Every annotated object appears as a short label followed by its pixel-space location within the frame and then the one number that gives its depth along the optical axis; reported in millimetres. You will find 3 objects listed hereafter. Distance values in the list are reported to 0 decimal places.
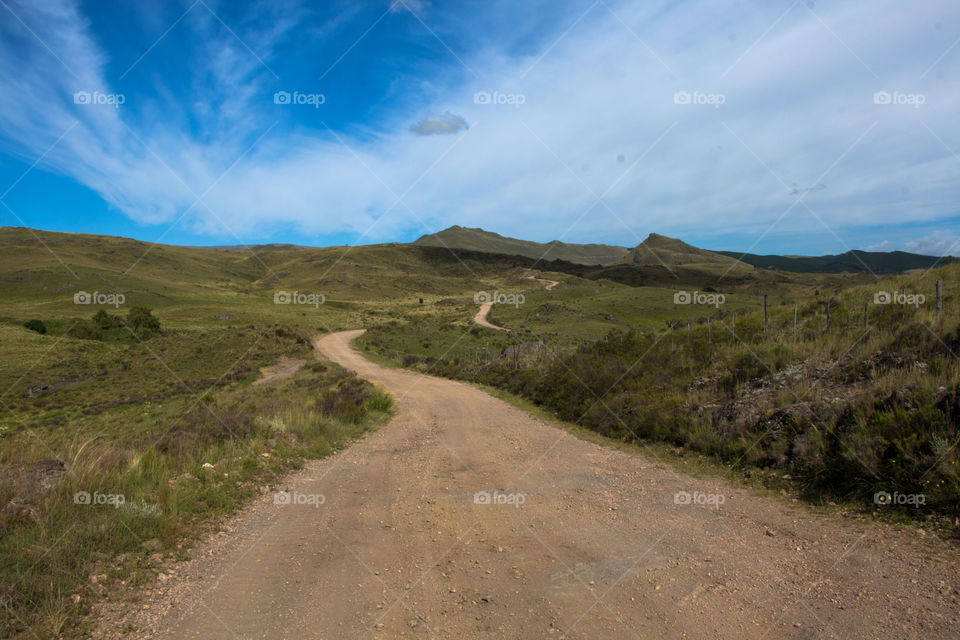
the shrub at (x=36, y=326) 51541
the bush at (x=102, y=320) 55844
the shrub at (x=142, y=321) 55656
